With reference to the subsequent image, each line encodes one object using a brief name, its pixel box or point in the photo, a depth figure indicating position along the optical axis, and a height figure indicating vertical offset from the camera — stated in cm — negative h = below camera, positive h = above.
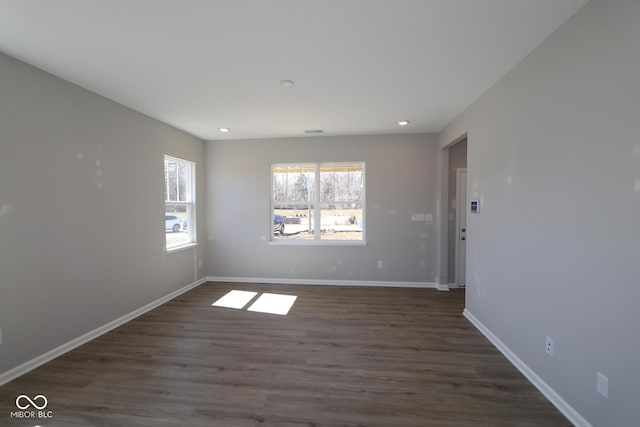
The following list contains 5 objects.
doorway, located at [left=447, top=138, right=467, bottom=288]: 446 -10
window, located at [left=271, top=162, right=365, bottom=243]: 481 +5
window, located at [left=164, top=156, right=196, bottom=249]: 410 +5
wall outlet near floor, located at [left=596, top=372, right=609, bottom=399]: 151 -103
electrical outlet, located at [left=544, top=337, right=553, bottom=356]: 192 -102
